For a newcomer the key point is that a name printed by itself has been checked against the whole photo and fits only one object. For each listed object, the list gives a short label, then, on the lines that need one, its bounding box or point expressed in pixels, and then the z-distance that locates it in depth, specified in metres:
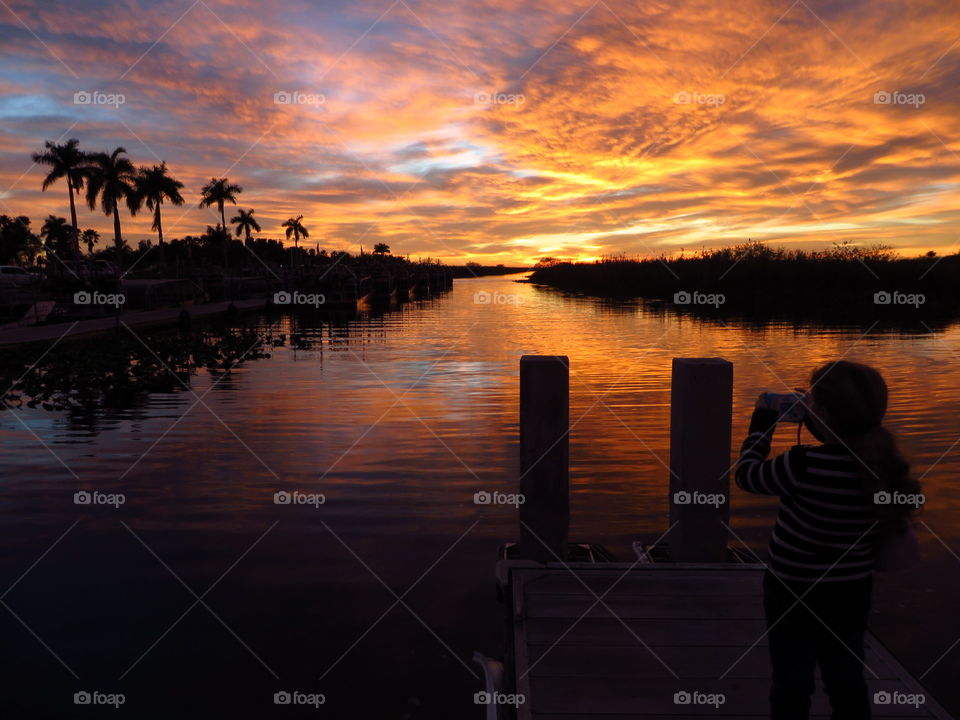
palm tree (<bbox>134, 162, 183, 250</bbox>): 63.91
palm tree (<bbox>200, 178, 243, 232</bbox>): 81.06
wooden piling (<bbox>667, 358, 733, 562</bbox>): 4.77
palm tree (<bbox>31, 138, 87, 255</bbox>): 52.85
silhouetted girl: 2.59
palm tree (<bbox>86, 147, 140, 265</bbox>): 55.41
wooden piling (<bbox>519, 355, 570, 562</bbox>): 4.92
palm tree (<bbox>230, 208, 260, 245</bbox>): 107.88
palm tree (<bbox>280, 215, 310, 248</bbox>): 120.25
